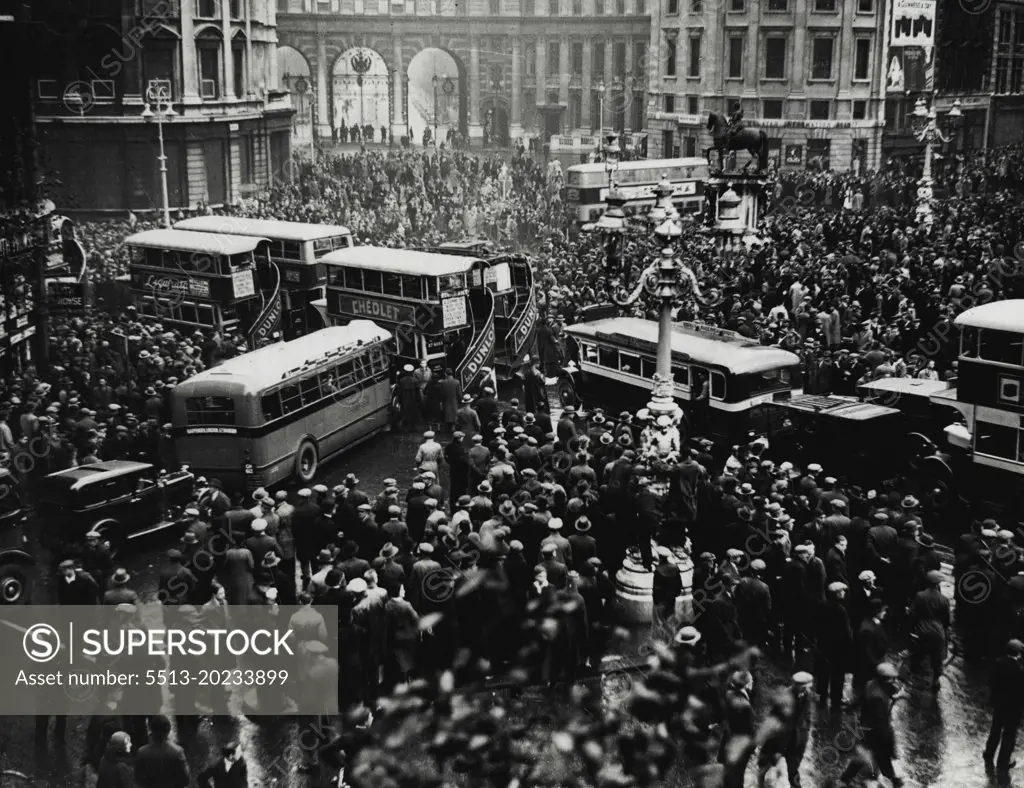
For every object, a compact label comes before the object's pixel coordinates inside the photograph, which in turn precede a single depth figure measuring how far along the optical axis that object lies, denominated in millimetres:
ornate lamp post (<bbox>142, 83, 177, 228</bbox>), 47738
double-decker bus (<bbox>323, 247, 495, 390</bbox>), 25594
